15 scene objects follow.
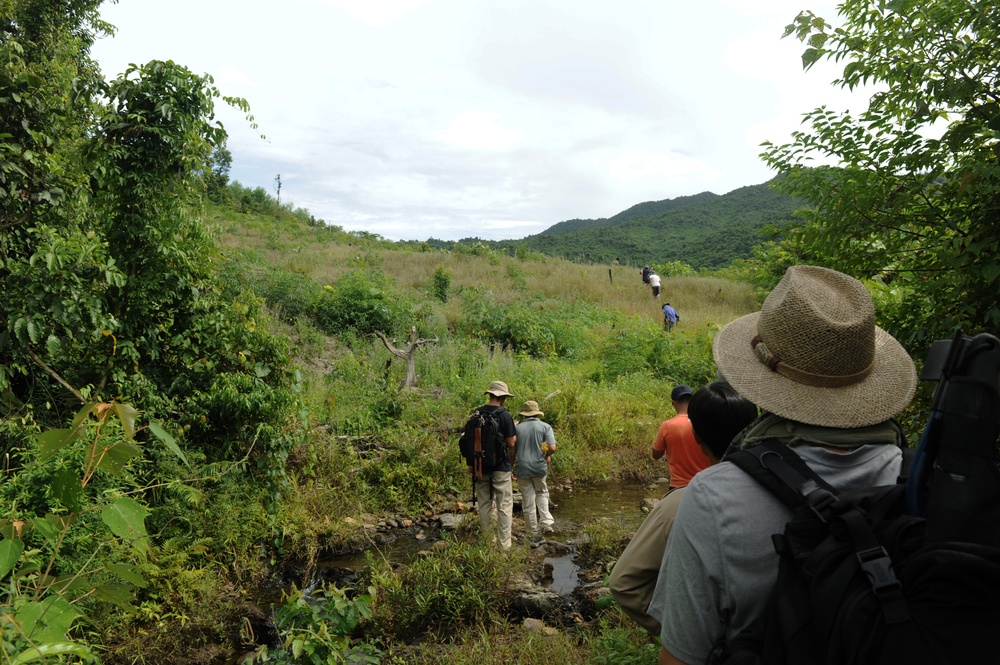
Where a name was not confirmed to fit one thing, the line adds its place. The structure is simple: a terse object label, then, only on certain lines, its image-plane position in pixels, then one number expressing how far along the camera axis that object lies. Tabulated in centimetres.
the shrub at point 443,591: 511
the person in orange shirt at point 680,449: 410
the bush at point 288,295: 1395
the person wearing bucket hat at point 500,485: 646
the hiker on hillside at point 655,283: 2142
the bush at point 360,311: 1388
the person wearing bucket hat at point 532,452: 687
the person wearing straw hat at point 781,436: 127
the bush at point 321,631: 334
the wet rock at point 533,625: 488
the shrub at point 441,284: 1793
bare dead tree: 1023
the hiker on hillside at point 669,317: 1689
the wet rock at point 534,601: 525
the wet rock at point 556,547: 674
